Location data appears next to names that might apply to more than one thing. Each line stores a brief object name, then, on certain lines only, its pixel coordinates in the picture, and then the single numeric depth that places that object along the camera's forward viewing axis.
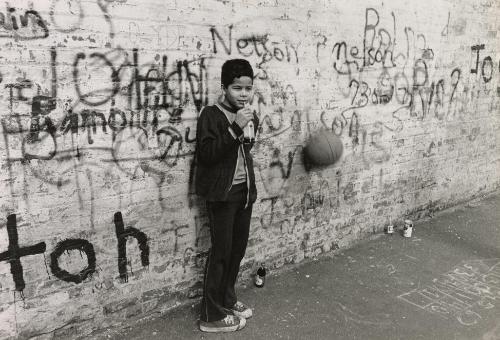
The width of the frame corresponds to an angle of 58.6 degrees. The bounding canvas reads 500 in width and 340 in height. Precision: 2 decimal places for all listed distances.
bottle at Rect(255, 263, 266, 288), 4.44
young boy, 3.35
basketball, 4.64
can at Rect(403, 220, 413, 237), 5.86
